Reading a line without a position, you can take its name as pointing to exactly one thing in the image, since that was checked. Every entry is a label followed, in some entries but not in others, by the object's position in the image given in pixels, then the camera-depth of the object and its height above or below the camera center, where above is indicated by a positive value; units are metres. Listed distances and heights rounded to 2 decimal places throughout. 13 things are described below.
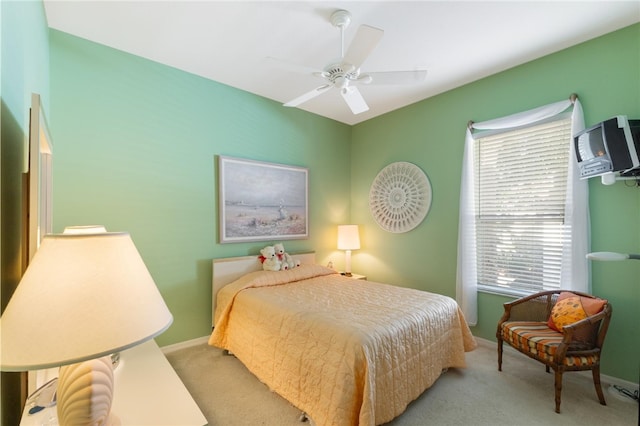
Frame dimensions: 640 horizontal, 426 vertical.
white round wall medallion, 3.50 +0.22
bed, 1.58 -0.88
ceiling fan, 1.77 +1.01
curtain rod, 2.39 +0.98
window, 2.38 +0.04
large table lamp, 0.64 -0.24
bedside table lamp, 3.96 -0.37
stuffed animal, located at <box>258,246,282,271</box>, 3.19 -0.52
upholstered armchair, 1.92 -0.92
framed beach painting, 3.12 +0.16
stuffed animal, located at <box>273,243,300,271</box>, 3.30 -0.53
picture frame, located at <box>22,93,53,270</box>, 0.90 +0.09
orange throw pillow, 2.08 -0.74
